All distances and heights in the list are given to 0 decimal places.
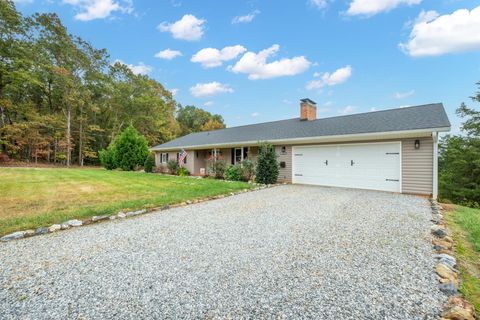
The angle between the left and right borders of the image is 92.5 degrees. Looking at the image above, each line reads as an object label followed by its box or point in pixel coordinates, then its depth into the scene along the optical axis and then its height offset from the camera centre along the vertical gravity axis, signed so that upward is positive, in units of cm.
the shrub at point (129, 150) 1866 +68
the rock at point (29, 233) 392 -129
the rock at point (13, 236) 374 -129
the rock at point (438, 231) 390 -127
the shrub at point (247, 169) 1165 -56
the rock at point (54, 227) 417 -128
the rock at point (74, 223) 447 -127
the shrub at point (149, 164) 1773 -43
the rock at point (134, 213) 526 -127
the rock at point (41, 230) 404 -129
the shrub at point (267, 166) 1073 -34
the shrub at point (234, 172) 1190 -73
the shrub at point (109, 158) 1971 +3
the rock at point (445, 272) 255 -130
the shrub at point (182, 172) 1520 -90
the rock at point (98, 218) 478 -126
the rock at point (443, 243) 342 -129
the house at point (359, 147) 791 +49
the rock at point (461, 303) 201 -130
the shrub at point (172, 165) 1617 -50
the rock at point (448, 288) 227 -131
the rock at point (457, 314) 189 -130
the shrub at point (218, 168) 1328 -56
